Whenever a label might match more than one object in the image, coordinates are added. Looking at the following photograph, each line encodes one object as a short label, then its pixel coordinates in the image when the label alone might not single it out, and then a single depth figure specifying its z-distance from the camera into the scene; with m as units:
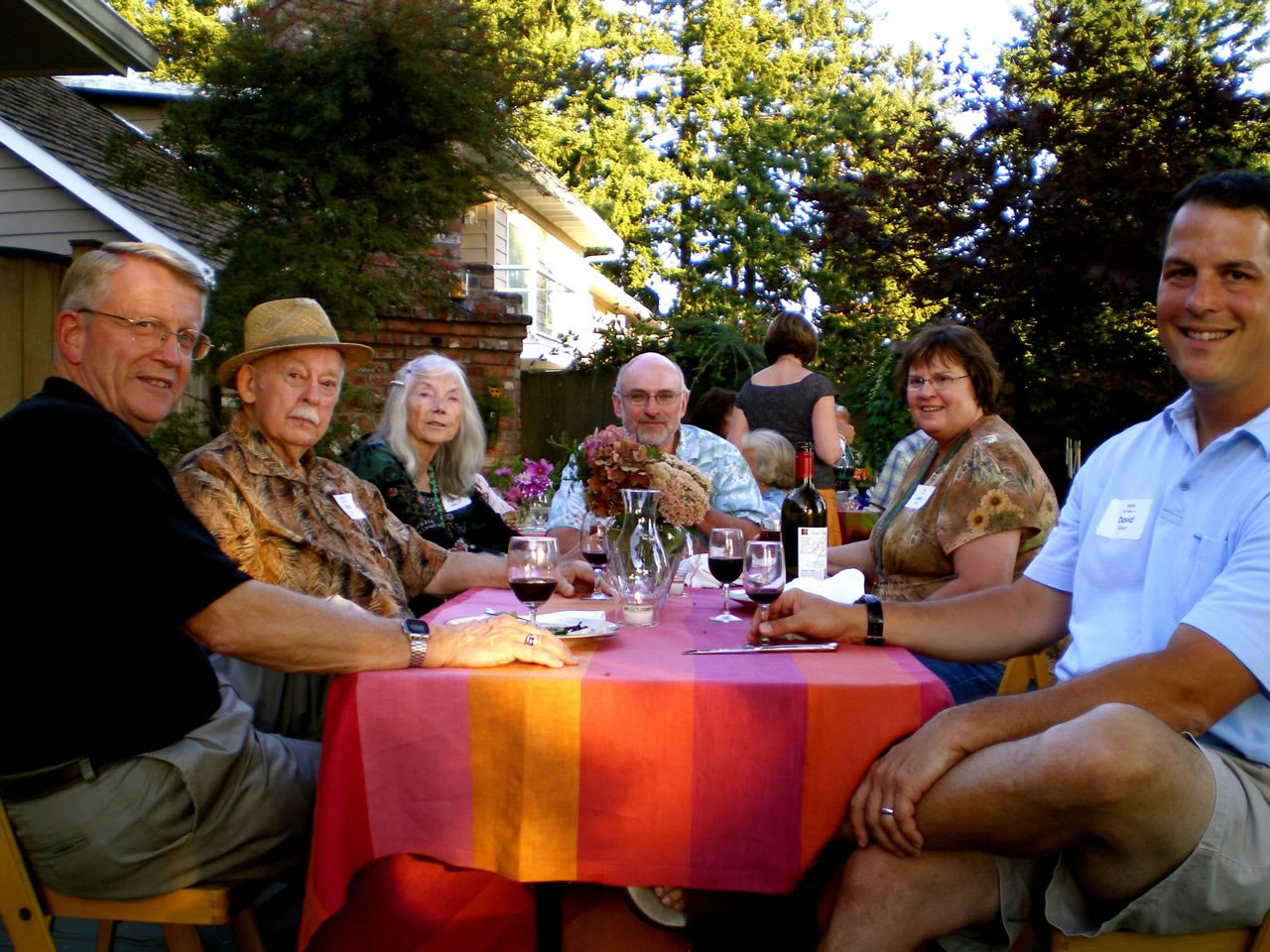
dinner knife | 2.01
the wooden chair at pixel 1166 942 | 1.71
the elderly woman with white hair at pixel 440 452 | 4.32
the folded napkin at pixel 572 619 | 2.22
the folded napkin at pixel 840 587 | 2.32
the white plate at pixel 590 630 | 2.08
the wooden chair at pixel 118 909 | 1.79
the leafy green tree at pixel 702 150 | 24.50
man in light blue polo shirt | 1.62
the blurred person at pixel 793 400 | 6.21
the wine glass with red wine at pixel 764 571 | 2.29
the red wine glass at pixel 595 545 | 2.88
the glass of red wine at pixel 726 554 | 2.44
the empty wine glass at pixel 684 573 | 2.95
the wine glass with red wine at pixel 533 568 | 2.19
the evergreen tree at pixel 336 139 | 7.88
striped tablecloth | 1.70
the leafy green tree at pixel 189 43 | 8.13
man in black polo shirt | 1.78
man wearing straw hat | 2.70
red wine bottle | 2.78
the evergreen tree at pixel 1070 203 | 8.01
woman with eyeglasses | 2.96
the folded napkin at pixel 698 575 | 3.12
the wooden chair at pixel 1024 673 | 2.90
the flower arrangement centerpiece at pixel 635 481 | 2.76
